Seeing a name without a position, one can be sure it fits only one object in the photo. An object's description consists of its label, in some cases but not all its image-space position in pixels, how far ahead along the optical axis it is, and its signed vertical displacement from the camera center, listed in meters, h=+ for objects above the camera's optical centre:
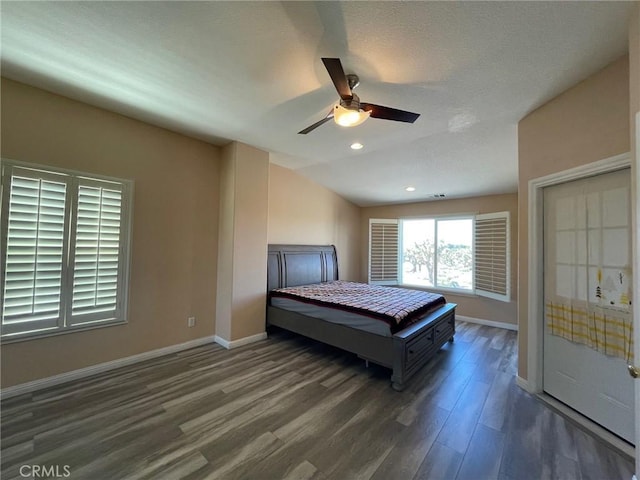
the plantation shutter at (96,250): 2.67 -0.10
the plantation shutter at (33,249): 2.31 -0.09
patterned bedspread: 2.91 -0.71
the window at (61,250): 2.33 -0.10
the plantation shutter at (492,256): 4.47 -0.09
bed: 2.70 -1.01
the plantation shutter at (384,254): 6.08 -0.15
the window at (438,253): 5.22 -0.07
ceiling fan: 1.93 +1.09
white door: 1.92 -0.38
